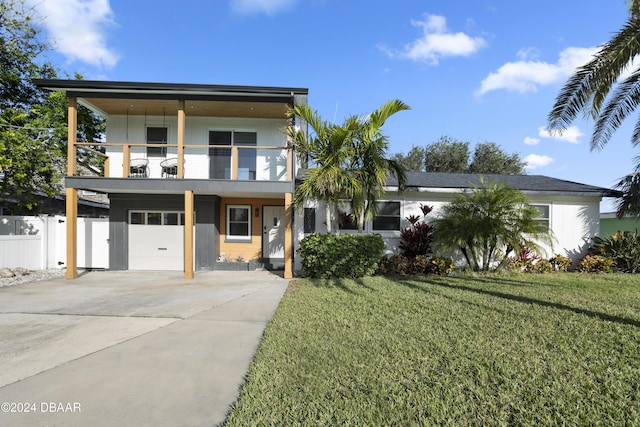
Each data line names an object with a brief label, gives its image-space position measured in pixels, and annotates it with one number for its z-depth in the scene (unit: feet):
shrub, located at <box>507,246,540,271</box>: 35.58
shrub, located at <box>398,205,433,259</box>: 35.37
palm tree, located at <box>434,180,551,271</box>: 30.96
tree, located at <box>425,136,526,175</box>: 106.42
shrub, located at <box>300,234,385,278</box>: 29.86
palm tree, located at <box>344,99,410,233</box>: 29.94
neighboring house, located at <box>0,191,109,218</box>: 44.55
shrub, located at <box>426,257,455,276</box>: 33.71
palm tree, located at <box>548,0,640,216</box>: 21.07
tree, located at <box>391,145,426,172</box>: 116.49
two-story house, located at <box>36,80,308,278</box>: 31.83
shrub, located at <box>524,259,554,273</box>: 35.58
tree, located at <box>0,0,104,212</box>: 39.68
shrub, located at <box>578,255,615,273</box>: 34.30
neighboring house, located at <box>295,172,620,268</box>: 36.88
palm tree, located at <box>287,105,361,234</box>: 28.71
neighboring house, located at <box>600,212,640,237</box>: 53.16
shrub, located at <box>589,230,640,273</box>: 34.19
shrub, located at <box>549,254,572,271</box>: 36.68
